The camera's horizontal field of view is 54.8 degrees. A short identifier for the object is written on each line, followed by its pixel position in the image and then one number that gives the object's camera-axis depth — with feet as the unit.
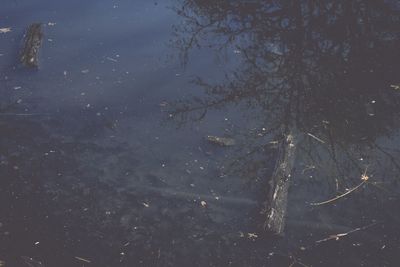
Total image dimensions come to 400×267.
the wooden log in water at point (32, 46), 15.60
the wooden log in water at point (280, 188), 10.09
